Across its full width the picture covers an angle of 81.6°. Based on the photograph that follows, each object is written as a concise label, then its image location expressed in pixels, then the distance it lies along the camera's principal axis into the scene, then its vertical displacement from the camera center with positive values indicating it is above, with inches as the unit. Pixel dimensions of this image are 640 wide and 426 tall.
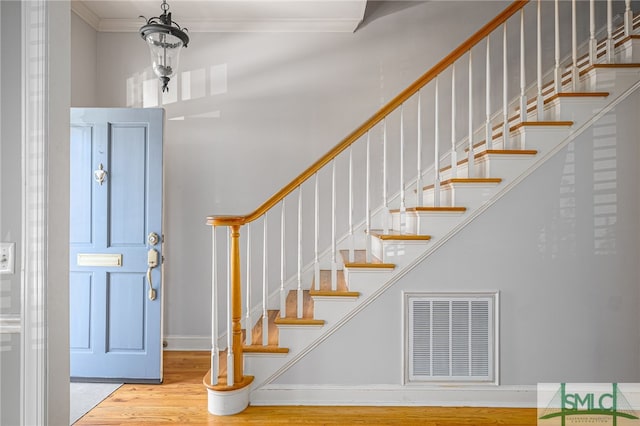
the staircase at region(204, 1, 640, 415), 96.3 -1.0
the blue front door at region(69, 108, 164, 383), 115.0 -10.2
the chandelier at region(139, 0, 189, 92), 84.8 +39.5
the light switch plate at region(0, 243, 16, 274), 56.3 -7.5
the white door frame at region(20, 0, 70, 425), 56.9 -0.6
